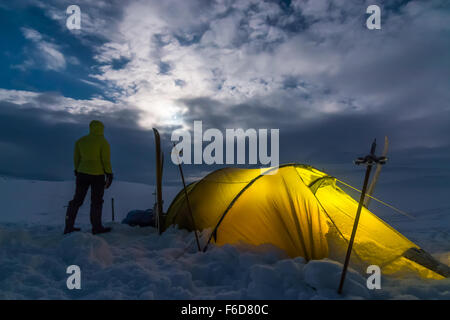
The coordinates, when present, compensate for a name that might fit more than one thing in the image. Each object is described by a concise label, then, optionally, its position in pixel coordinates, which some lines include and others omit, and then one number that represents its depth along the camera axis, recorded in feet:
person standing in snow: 21.01
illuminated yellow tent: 15.14
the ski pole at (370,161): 9.16
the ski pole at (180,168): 17.18
